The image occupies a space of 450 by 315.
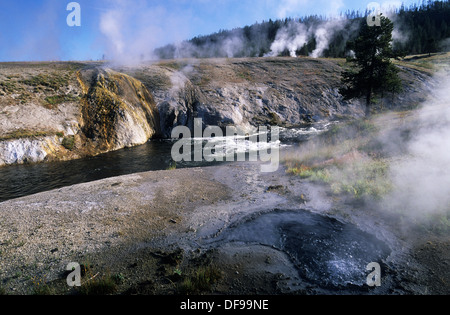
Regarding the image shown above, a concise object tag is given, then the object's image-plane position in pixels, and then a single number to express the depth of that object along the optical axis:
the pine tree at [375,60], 21.55
